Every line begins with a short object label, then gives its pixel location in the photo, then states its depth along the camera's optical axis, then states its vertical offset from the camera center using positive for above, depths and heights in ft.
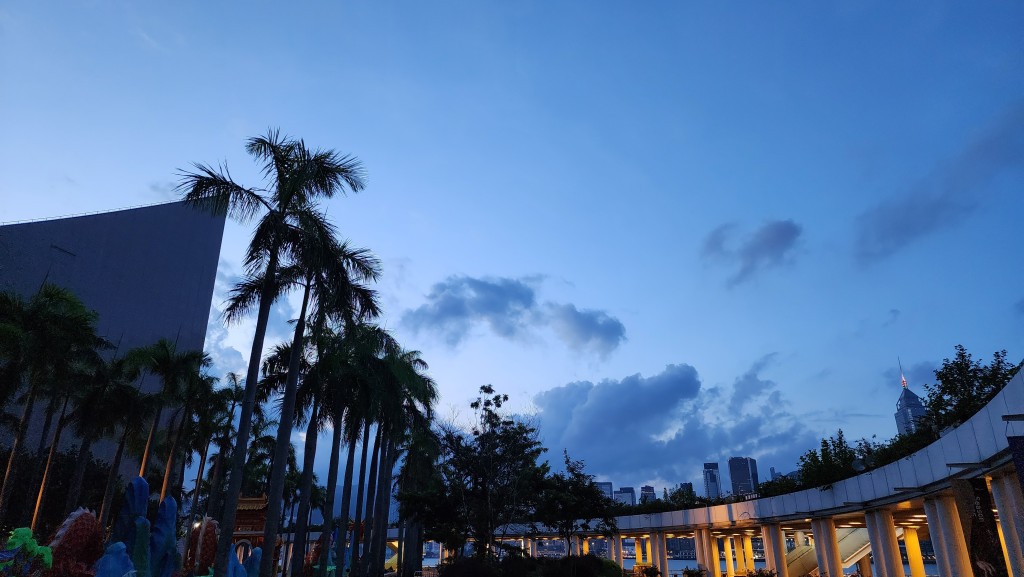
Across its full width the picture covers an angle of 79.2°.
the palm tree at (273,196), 49.60 +26.03
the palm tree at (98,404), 101.30 +20.23
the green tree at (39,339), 81.66 +24.81
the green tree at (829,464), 79.16 +9.59
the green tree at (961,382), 70.13 +17.79
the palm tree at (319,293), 51.79 +21.00
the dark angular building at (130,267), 160.56 +73.59
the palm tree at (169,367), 103.81 +26.83
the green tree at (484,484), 96.84 +8.15
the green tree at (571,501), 107.14 +6.26
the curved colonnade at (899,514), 44.60 +3.32
